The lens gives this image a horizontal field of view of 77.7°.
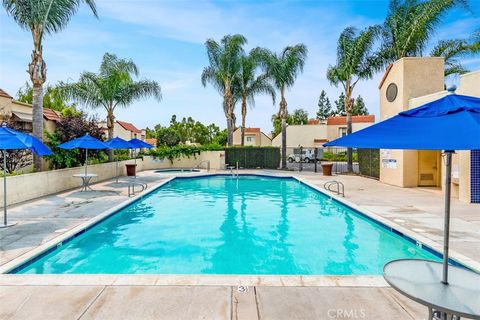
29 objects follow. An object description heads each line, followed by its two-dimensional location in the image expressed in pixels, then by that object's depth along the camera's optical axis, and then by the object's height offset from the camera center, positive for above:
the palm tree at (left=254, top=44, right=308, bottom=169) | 21.20 +6.77
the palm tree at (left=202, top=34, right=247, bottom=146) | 22.83 +7.38
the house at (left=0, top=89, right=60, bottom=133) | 13.65 +2.11
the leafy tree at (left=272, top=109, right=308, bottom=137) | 54.38 +8.13
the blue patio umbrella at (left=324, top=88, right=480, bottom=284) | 2.22 +0.23
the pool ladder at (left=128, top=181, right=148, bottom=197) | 11.58 -1.32
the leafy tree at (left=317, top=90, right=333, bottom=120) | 78.44 +13.65
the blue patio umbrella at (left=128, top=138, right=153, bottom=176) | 14.92 +0.73
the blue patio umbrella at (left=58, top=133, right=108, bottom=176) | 11.37 +0.57
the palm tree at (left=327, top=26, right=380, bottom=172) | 17.56 +5.95
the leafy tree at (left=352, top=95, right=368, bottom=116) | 71.75 +12.56
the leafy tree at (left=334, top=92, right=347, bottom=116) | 75.69 +13.49
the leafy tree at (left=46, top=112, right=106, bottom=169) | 13.21 +1.09
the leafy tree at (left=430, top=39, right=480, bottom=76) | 16.53 +6.05
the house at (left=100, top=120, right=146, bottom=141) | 43.06 +4.19
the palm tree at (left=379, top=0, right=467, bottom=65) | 14.70 +6.96
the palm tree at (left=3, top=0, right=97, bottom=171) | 10.33 +4.92
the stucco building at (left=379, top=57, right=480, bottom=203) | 12.94 +2.51
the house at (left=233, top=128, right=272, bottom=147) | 49.66 +3.46
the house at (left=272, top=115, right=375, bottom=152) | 44.88 +4.06
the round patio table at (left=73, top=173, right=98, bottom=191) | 11.75 -0.86
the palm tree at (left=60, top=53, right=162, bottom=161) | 16.77 +4.08
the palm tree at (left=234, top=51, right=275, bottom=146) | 24.16 +6.20
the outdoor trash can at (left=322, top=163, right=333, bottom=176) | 19.12 -0.72
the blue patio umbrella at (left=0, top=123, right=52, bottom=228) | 6.20 +0.36
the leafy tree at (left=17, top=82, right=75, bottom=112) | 25.73 +5.62
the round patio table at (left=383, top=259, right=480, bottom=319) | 2.20 -1.08
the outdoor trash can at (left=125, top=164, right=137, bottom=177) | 18.62 -0.76
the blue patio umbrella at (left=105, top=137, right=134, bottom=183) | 13.26 +0.65
